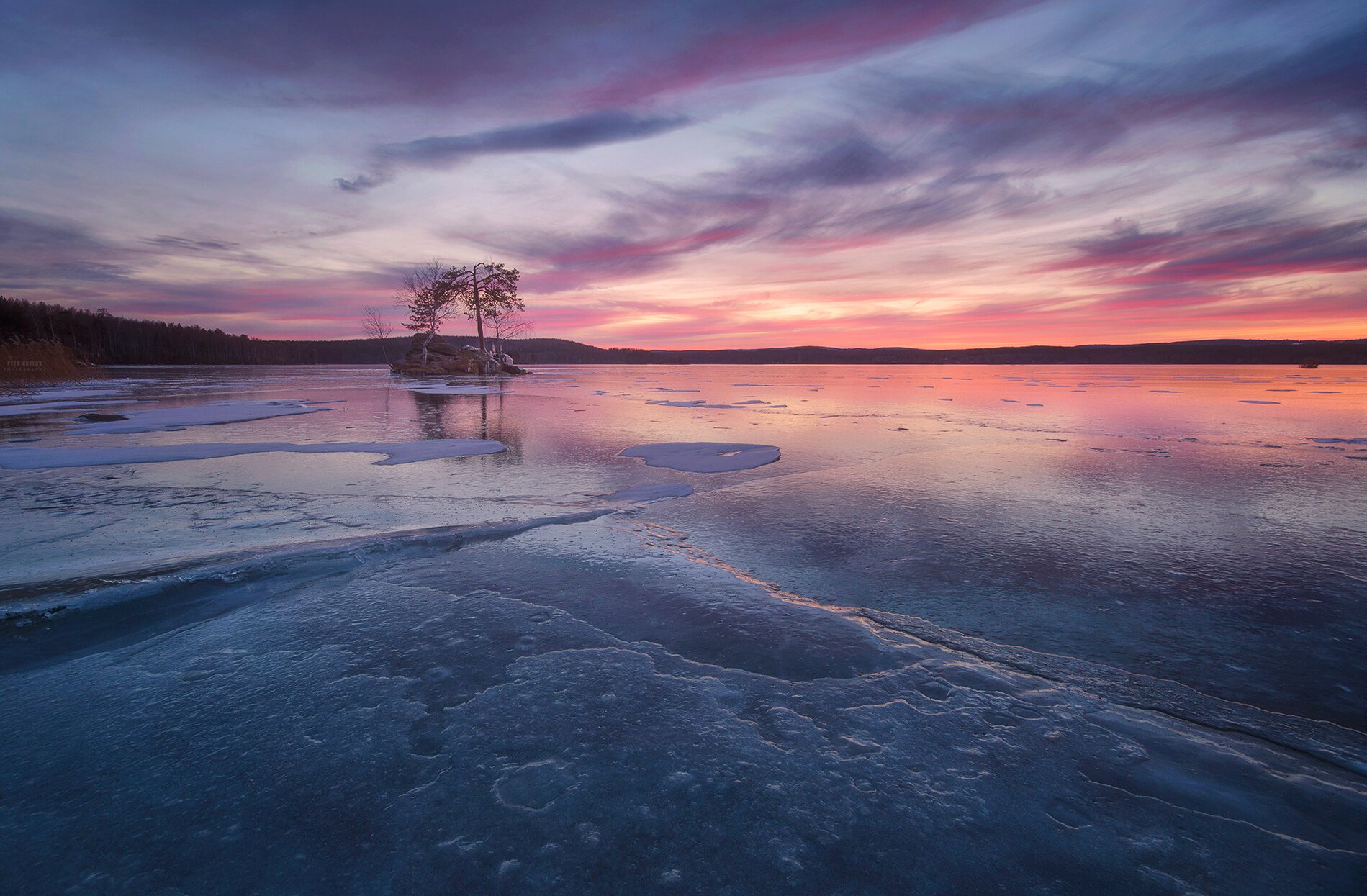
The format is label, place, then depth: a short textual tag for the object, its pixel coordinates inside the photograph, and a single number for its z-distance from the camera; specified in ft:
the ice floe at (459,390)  65.77
